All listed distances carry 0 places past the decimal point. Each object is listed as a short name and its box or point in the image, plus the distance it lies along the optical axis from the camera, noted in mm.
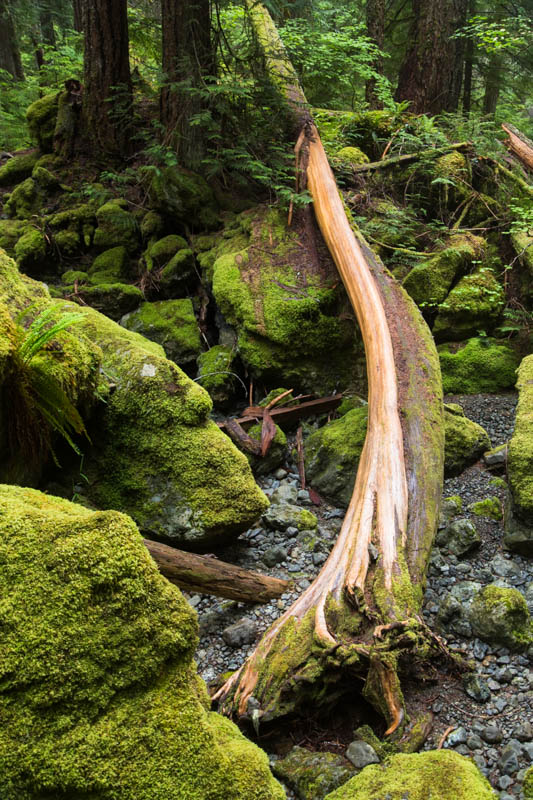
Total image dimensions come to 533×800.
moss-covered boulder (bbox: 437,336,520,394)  6449
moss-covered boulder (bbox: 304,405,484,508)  5059
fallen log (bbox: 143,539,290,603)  3459
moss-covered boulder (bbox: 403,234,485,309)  6922
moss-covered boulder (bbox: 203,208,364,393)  6219
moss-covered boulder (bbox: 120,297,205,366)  6527
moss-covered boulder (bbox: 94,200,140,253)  7637
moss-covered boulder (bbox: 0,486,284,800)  1855
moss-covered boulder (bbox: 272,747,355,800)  2588
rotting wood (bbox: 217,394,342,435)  5770
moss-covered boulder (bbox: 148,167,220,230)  7414
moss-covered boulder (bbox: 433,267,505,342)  6723
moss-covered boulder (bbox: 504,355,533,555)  4195
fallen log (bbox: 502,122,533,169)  8887
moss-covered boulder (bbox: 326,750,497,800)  2322
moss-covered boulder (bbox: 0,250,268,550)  4148
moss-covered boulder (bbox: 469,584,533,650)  3357
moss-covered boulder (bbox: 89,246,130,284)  7355
